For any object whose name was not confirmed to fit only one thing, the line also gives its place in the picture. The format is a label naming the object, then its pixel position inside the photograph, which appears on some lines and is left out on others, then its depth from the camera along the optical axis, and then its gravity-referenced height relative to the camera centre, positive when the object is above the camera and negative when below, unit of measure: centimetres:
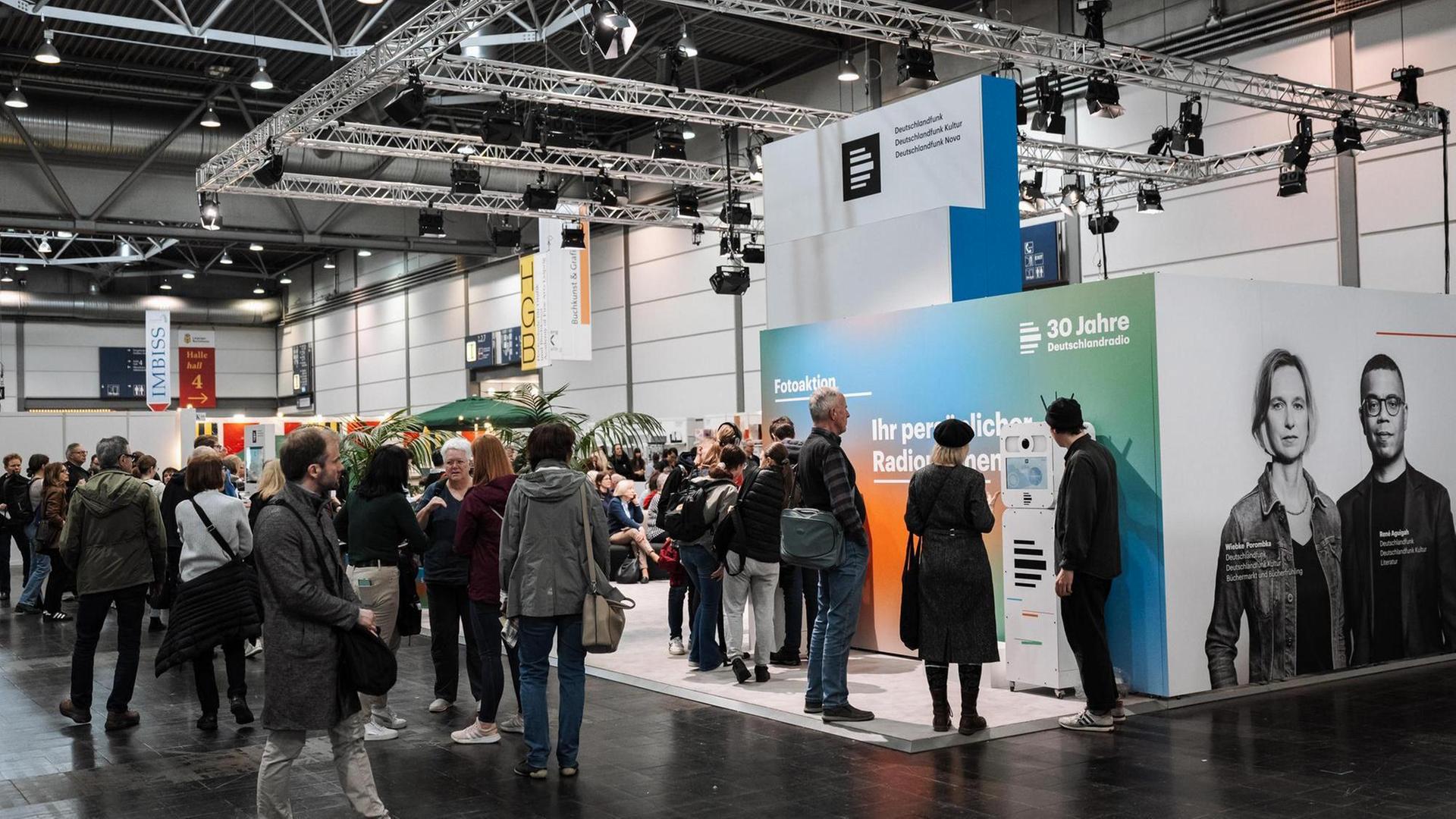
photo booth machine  625 -62
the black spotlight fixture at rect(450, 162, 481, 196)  1420 +314
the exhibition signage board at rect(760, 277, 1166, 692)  615 +30
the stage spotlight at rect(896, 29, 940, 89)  1048 +319
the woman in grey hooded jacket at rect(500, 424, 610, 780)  485 -47
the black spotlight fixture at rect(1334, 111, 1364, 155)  1109 +268
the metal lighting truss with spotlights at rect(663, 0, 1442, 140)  1038 +347
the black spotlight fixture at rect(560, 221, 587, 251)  1666 +284
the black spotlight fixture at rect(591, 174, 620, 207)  1566 +324
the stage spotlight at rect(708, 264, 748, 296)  1639 +219
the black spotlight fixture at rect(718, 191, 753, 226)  1577 +297
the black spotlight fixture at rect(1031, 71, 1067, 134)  1150 +311
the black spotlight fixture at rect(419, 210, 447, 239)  1593 +295
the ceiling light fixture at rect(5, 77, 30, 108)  1510 +441
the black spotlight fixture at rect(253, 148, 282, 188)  1374 +317
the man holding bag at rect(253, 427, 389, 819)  378 -54
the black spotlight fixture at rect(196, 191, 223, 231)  1605 +318
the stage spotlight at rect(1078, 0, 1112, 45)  1067 +367
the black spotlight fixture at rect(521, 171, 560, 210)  1530 +313
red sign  3134 +204
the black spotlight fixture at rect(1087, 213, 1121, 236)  1388 +240
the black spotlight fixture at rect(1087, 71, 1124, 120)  1105 +304
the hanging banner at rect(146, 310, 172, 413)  2631 +214
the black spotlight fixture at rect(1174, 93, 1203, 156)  1216 +300
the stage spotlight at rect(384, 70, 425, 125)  1136 +320
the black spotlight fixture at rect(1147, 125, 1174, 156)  1253 +301
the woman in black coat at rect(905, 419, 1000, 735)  535 -55
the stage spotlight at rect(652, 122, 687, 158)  1364 +334
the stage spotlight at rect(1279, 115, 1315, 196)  1152 +257
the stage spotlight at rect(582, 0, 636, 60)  891 +302
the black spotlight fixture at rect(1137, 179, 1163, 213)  1325 +254
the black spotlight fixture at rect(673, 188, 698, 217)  1589 +314
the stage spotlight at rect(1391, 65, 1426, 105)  1127 +318
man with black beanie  559 -52
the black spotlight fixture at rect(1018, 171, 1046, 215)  1430 +283
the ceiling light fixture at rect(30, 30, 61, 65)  1277 +419
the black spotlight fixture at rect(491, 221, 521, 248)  1659 +289
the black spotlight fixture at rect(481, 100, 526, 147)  1227 +322
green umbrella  1093 +33
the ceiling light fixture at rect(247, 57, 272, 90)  1450 +438
